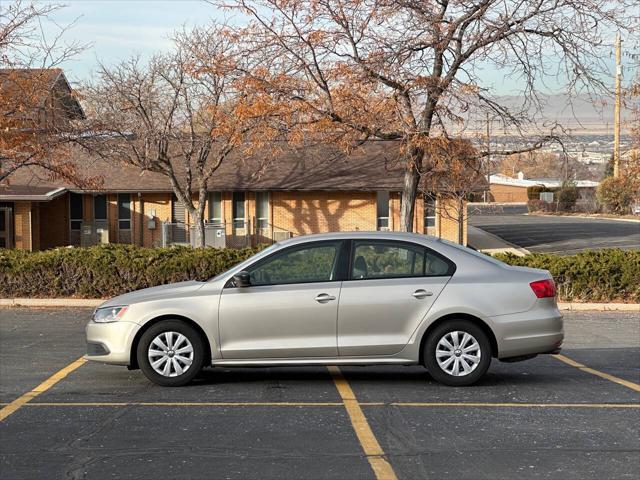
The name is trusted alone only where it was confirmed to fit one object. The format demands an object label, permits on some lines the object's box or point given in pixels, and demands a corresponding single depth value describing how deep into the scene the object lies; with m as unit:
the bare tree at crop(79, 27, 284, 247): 27.36
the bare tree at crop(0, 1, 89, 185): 18.78
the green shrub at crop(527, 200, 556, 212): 70.94
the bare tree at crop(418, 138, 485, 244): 19.75
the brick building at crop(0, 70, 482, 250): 33.75
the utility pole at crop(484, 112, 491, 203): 20.32
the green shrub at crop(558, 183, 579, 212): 69.56
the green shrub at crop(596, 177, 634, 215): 56.29
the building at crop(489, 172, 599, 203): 104.31
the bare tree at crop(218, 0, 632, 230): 18.27
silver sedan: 8.59
